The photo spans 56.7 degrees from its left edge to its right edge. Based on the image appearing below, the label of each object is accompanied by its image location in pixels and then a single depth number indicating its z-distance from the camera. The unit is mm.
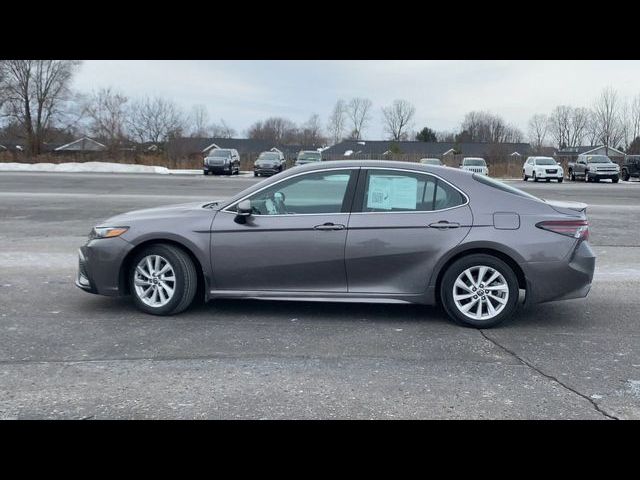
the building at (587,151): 61841
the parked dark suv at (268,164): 40062
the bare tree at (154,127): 67812
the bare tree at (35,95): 58375
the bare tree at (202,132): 74025
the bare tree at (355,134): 102125
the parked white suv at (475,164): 37656
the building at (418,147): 76625
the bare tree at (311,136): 96369
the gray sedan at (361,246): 5613
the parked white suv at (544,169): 38062
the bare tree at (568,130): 88688
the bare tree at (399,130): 97375
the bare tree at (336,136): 103056
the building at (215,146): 56938
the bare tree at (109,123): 57219
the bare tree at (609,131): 77938
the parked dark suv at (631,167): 41375
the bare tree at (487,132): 93250
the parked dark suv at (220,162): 40312
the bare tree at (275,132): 96000
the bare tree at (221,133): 86875
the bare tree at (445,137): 96688
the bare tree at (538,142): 87725
